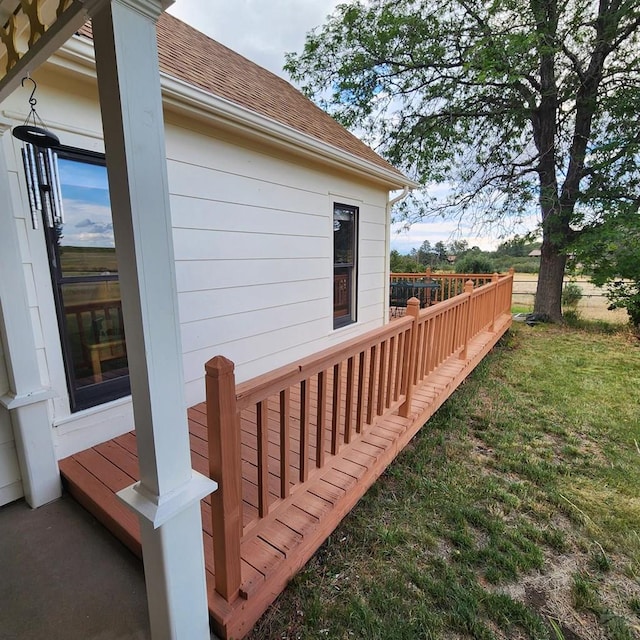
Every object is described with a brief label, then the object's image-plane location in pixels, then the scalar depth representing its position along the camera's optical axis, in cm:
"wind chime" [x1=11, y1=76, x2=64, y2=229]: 193
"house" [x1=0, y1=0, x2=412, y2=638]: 107
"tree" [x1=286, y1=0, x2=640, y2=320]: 757
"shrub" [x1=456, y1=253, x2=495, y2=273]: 1959
